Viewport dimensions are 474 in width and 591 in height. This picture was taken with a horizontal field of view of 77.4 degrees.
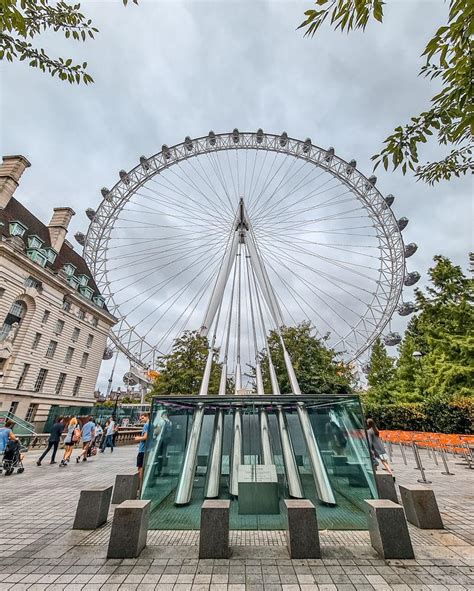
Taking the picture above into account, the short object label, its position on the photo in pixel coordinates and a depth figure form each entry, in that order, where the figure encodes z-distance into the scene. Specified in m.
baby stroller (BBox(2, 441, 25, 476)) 11.02
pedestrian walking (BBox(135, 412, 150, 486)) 8.47
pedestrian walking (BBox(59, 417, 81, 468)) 12.88
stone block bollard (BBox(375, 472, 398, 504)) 7.06
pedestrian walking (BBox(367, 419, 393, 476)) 9.16
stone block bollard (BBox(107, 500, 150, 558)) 4.61
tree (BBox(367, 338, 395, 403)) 31.36
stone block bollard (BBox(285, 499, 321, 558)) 4.58
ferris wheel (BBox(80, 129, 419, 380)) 34.81
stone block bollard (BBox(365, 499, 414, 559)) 4.56
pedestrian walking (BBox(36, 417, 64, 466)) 13.38
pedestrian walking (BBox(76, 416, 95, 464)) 14.41
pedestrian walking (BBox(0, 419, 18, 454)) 11.26
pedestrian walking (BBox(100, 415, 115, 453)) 17.46
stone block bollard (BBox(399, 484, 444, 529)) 5.80
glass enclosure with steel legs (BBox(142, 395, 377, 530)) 6.57
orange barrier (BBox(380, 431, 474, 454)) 12.30
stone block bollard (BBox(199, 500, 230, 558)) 4.59
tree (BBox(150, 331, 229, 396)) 25.62
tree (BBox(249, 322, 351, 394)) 27.64
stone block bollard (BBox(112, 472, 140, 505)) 7.38
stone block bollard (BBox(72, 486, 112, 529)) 5.80
